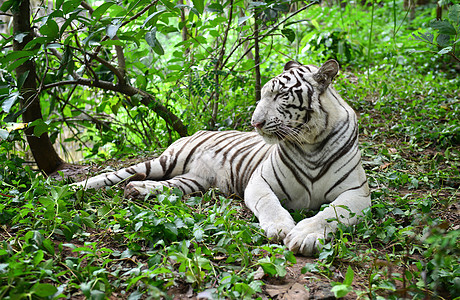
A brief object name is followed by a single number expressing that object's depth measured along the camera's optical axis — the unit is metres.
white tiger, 2.77
